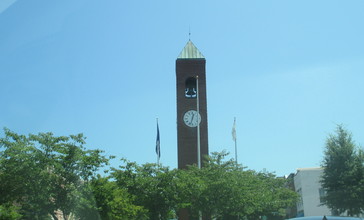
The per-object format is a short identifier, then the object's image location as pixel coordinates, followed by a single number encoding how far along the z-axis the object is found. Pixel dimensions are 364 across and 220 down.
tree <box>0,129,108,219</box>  20.72
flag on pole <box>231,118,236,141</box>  43.91
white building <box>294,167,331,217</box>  58.62
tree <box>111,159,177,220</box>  27.34
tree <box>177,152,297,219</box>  28.99
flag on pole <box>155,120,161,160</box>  39.53
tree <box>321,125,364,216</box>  34.84
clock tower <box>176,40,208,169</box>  40.97
